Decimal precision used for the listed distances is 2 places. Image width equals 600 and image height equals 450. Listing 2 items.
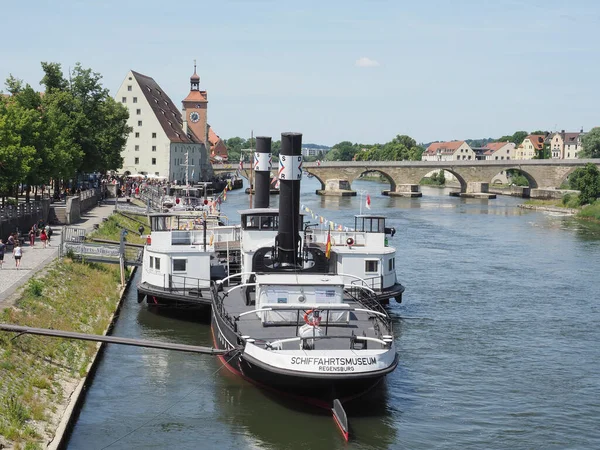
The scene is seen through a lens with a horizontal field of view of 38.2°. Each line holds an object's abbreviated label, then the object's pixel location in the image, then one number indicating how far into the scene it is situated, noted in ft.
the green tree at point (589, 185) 310.24
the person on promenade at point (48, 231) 138.04
